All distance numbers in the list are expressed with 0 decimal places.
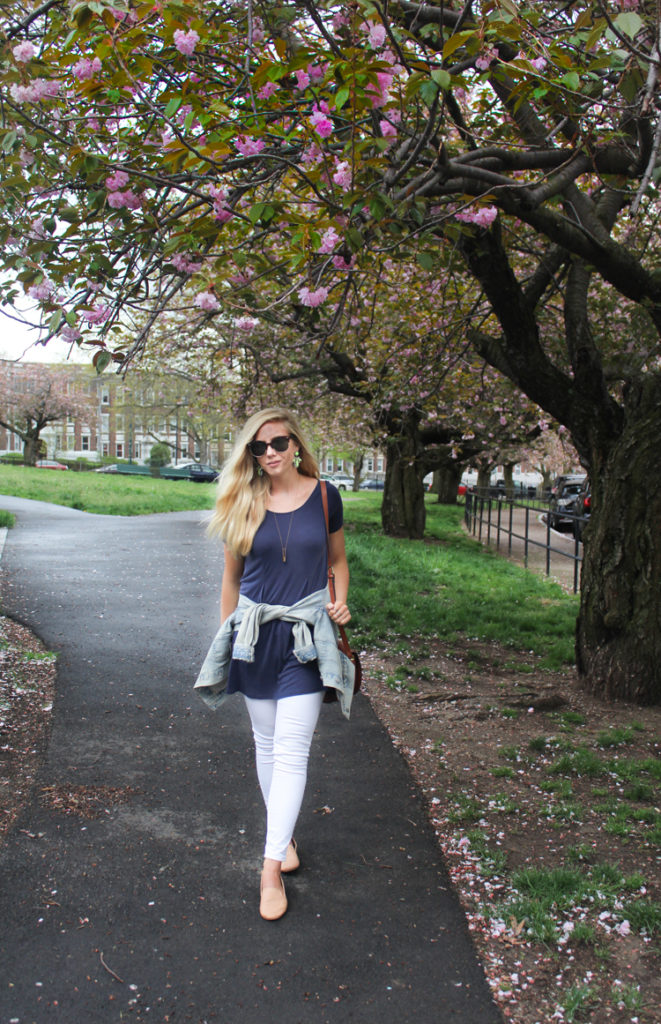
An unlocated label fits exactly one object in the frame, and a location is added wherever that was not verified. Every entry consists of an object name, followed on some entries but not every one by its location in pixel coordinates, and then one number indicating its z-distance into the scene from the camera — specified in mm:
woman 2996
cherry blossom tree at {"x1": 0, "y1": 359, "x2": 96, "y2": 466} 48500
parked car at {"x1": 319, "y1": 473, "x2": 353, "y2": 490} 66500
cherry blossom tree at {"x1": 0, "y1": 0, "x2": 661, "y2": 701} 3744
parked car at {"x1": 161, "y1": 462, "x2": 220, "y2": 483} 56688
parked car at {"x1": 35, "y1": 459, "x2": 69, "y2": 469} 58781
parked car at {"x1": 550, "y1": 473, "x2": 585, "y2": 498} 26747
